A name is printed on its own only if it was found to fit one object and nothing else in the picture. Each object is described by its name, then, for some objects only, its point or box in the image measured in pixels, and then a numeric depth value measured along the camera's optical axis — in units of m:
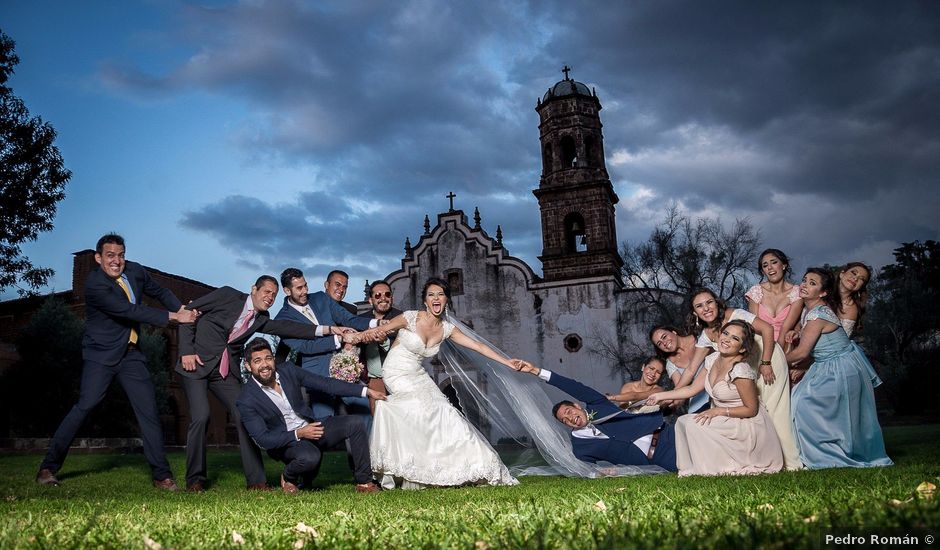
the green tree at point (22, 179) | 18.66
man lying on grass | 8.86
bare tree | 34.09
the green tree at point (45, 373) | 23.75
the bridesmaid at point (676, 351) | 9.41
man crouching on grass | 7.36
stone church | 36.91
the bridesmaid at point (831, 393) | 8.23
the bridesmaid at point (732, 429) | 7.56
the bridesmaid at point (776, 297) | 8.86
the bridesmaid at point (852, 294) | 8.58
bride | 7.59
